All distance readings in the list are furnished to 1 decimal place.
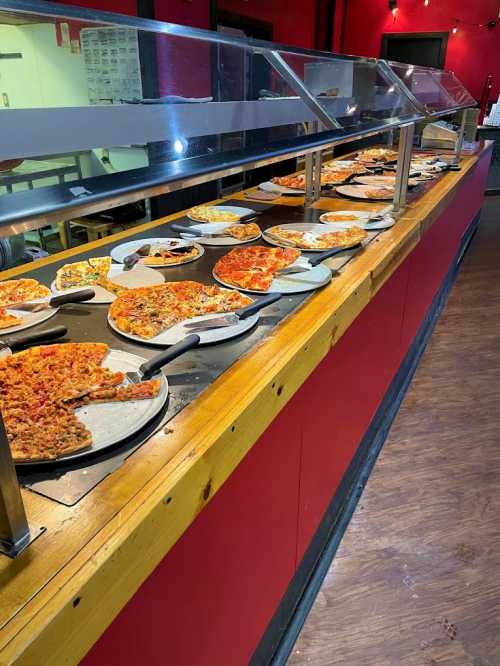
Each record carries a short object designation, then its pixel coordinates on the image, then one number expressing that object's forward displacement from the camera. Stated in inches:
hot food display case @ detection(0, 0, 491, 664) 29.1
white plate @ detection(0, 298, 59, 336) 48.0
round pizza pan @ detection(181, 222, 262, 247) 76.2
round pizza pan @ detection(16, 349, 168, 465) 33.9
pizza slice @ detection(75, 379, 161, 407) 37.8
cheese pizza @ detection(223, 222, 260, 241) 78.6
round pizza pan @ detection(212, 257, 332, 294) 60.6
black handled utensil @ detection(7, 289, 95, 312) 50.9
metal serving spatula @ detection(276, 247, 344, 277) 65.4
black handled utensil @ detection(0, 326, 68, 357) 43.8
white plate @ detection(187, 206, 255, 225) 92.2
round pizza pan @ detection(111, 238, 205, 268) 67.9
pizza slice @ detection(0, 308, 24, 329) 48.1
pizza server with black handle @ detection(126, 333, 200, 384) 40.1
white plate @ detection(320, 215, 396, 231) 85.7
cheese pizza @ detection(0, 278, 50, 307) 52.8
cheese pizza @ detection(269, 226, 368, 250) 76.0
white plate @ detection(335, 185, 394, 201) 107.0
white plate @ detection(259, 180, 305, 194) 110.4
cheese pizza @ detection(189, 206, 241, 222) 87.7
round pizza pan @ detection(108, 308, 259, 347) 47.0
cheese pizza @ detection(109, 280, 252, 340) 48.7
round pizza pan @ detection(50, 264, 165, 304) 56.0
